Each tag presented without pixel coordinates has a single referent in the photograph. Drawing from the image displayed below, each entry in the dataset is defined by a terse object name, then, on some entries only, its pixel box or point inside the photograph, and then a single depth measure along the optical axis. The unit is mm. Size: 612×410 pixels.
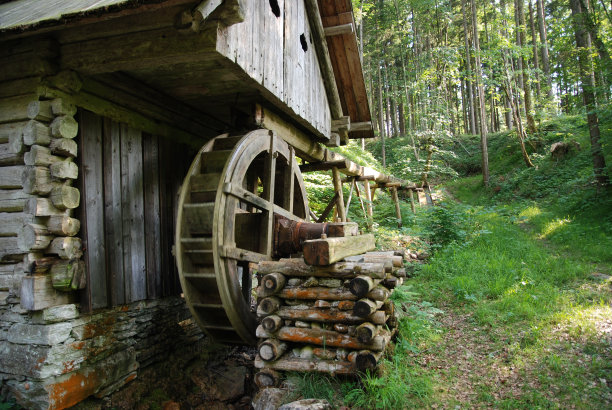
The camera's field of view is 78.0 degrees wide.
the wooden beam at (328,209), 8055
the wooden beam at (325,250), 3461
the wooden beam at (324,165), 7980
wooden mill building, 3568
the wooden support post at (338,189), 8055
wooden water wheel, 4289
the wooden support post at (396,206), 11828
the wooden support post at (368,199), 10238
